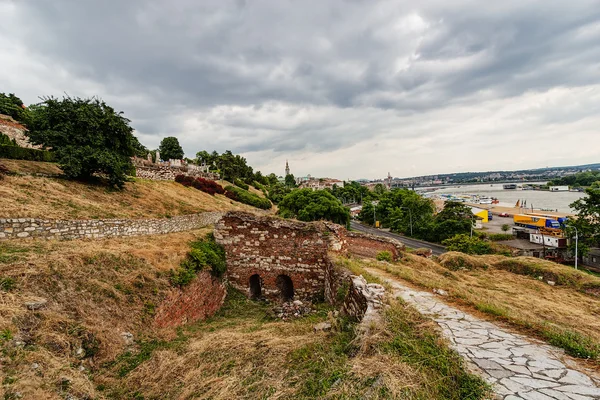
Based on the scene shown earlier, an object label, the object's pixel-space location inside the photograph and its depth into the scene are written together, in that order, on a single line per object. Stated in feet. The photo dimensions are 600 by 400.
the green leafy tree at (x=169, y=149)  219.82
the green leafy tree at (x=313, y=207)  138.21
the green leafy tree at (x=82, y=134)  49.19
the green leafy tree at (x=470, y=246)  109.19
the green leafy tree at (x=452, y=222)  141.08
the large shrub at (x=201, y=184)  116.16
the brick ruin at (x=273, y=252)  40.06
